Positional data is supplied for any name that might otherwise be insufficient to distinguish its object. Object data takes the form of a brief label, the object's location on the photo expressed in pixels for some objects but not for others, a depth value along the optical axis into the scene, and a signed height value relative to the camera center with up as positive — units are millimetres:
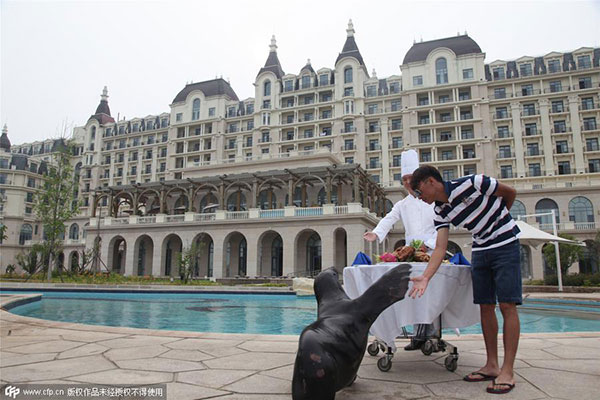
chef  3900 +352
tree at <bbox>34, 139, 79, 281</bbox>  23375 +3331
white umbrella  14773 +553
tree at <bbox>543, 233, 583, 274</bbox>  20938 -144
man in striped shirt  2848 +78
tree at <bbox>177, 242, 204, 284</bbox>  24002 -515
